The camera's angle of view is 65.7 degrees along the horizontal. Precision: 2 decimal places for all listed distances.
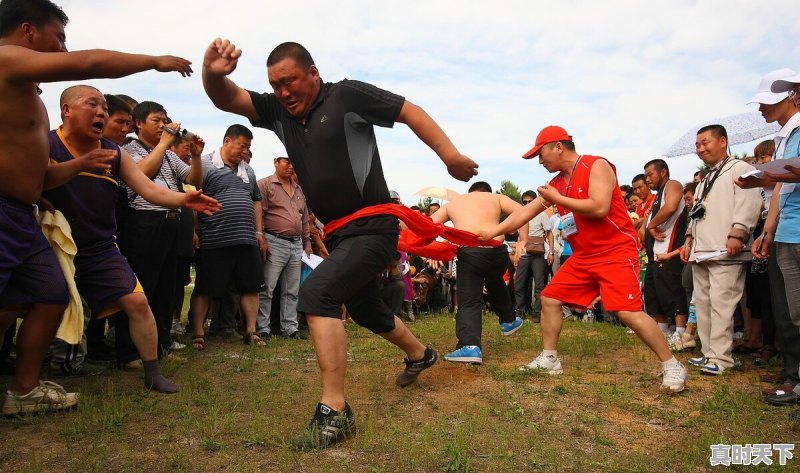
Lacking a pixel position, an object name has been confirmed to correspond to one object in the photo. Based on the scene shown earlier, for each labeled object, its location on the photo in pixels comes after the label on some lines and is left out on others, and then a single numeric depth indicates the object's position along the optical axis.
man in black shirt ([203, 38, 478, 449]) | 3.69
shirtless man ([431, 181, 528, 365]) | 6.21
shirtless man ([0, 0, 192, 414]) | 3.28
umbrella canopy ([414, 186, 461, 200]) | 16.38
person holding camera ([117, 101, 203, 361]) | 5.56
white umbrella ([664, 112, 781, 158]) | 8.80
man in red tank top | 5.02
